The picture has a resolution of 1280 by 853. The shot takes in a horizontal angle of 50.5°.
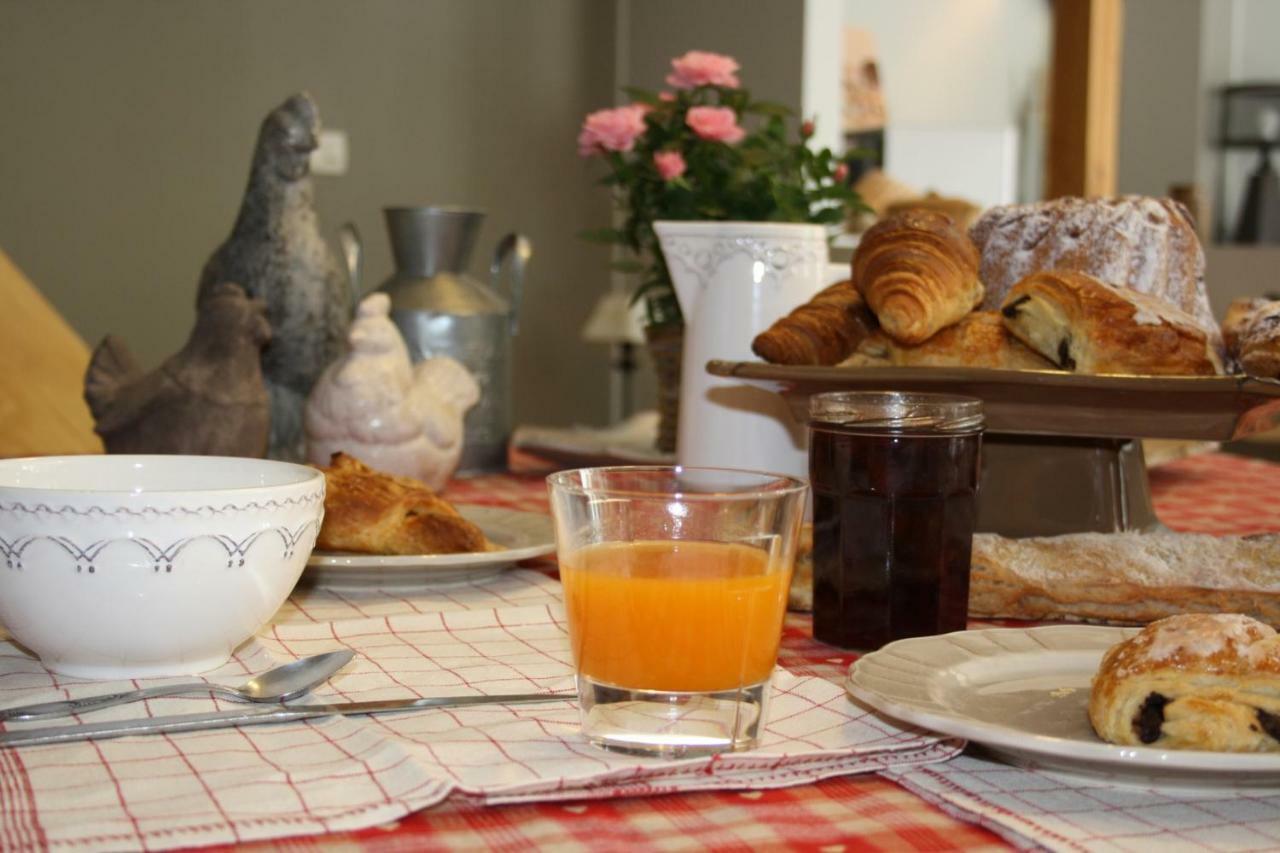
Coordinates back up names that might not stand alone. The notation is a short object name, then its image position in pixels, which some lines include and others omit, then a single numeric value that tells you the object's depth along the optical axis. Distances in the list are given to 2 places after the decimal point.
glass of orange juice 0.62
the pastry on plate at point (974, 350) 1.10
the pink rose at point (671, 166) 1.65
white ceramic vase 1.26
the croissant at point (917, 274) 1.08
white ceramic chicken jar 1.41
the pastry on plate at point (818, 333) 1.12
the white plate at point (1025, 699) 0.57
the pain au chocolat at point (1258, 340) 1.04
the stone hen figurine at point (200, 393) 1.35
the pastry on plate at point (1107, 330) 1.02
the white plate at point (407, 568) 0.98
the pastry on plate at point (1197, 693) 0.60
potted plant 1.66
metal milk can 1.67
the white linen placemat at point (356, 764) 0.54
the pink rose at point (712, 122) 1.65
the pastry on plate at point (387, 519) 1.01
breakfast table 0.54
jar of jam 0.84
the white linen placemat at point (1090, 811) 0.54
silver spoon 0.66
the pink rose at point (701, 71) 1.77
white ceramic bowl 0.70
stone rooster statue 1.63
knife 0.63
